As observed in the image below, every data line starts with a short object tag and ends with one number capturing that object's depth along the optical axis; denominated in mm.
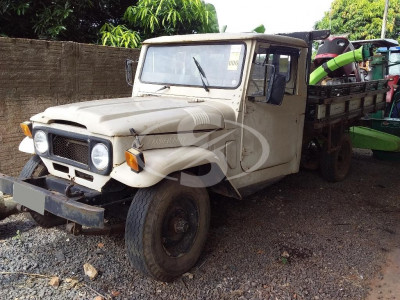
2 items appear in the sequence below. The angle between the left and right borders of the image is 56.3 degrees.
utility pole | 14905
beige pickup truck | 2654
